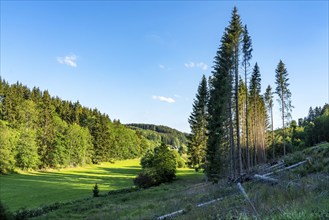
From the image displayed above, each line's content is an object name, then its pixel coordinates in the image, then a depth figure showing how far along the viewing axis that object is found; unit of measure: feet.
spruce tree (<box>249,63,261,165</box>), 131.44
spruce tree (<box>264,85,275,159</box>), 167.13
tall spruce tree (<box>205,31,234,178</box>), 84.79
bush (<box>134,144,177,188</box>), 136.26
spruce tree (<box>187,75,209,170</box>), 146.51
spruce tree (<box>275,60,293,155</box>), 134.21
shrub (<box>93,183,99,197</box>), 108.99
